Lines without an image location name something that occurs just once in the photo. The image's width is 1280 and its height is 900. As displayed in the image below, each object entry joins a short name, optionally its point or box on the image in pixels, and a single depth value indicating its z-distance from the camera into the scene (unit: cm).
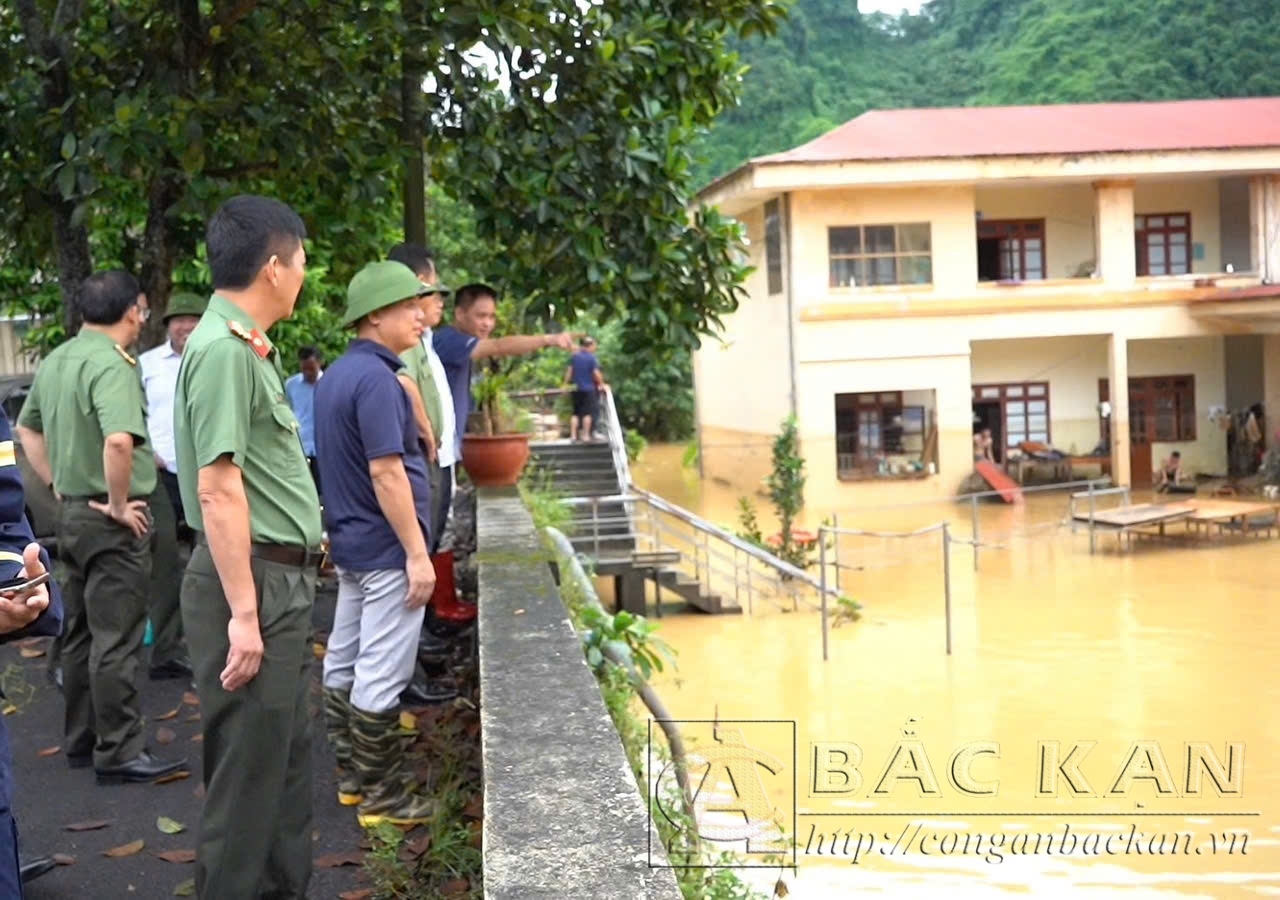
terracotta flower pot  931
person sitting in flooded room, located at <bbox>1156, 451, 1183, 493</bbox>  2922
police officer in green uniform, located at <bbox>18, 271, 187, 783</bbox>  493
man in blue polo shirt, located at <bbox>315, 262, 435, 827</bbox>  432
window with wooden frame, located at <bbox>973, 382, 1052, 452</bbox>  3059
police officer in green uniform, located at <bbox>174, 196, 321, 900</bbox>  332
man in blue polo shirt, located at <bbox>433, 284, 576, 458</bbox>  653
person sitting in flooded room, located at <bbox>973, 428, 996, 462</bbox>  2941
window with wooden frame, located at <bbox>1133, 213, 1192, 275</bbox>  3073
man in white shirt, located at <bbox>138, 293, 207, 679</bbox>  612
